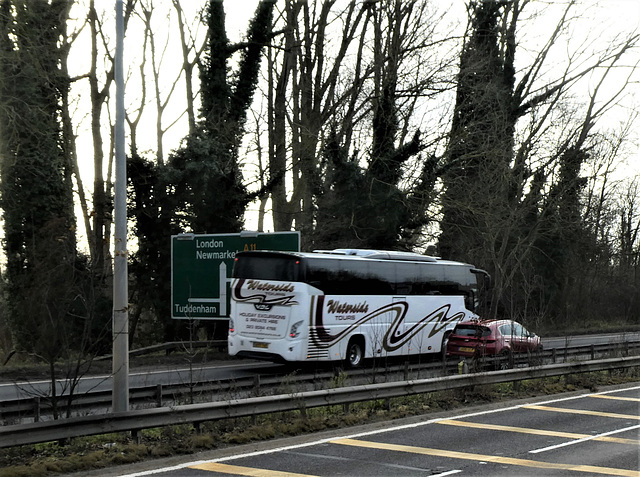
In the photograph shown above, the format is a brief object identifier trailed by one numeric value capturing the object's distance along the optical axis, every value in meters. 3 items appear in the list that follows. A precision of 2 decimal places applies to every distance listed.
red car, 23.31
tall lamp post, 11.62
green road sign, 27.28
